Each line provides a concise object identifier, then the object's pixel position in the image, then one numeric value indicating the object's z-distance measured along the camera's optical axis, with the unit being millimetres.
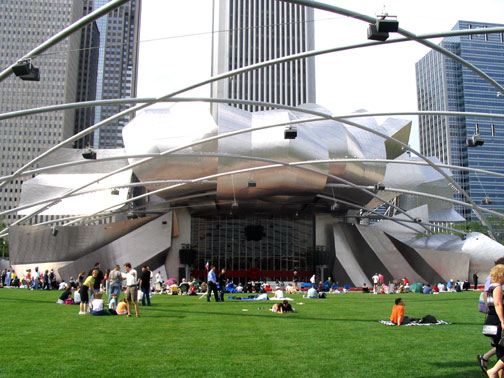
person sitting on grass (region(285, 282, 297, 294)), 29691
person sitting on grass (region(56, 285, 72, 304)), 18641
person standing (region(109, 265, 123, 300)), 15258
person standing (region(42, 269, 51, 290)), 31984
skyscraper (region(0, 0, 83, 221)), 113312
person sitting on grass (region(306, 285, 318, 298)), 23656
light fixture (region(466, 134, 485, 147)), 22455
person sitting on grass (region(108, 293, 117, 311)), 14869
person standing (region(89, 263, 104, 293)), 16234
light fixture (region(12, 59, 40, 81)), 12172
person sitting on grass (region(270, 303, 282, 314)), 14977
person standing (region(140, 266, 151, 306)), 17031
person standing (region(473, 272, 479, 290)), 37156
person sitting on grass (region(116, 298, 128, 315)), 14023
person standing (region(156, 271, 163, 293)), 29252
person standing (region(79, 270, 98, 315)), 13891
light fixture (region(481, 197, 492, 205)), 36284
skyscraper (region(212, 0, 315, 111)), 106500
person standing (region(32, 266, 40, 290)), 30969
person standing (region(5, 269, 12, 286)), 35344
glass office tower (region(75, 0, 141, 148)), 157375
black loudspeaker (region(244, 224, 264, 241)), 45469
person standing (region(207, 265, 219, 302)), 19516
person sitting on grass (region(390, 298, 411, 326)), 11438
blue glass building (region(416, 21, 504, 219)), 110438
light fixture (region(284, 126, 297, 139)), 20406
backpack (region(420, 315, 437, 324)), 11695
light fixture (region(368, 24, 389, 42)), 10578
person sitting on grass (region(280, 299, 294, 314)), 14891
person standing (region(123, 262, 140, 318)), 13430
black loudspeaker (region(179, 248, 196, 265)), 43250
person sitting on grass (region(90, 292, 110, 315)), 13664
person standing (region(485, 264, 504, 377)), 5578
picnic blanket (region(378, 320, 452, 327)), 11516
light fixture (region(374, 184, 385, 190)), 32188
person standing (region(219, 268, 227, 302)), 20469
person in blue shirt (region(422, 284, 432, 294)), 27688
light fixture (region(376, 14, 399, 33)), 10383
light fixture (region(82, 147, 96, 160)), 23128
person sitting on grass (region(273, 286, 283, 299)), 21956
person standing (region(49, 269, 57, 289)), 32244
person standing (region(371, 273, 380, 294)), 30842
